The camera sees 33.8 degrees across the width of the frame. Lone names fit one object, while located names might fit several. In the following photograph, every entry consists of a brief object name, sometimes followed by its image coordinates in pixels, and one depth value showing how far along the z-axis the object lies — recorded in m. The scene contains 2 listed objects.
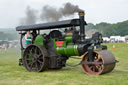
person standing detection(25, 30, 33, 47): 9.35
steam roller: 7.40
